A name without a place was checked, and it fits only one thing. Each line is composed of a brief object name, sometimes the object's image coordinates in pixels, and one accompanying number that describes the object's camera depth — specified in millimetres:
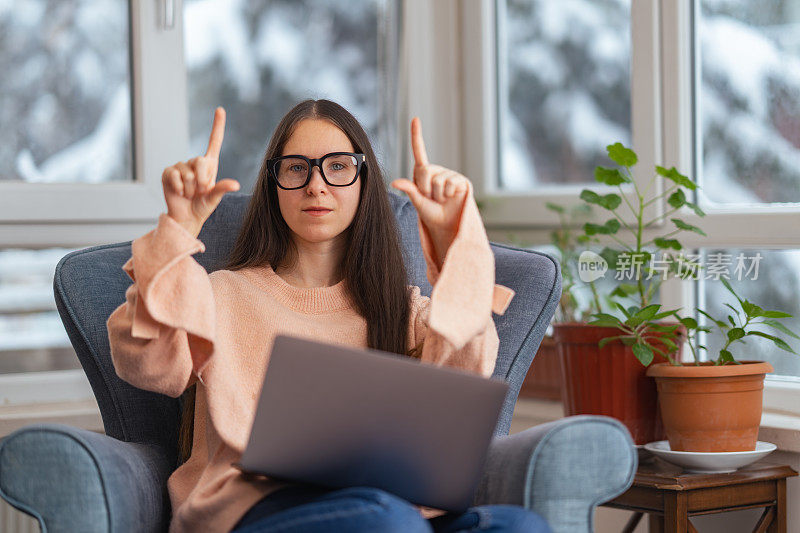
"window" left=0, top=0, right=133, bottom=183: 3266
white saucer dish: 2909
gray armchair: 2473
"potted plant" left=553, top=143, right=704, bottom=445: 3011
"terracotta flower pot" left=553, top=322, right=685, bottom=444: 3044
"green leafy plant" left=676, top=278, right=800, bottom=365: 2899
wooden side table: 2856
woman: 2560
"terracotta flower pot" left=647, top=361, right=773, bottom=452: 2917
